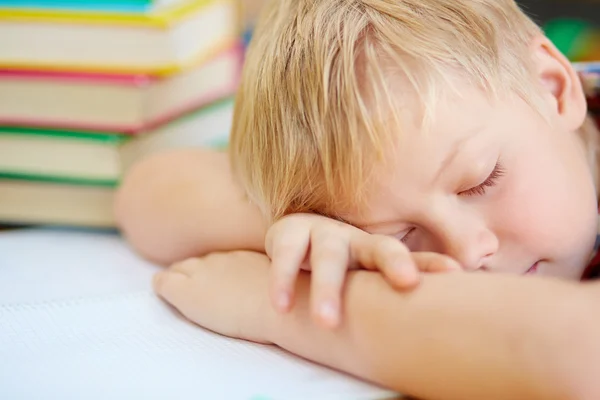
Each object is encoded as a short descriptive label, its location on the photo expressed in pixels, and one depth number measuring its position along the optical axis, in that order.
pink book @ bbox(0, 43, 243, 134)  0.74
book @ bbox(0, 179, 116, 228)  0.77
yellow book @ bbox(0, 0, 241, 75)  0.74
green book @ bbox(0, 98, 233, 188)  0.76
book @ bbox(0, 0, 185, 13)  0.73
